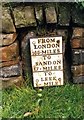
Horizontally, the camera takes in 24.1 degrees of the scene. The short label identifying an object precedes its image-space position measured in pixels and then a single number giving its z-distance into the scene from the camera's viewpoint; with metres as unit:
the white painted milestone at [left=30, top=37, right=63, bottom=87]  2.24
